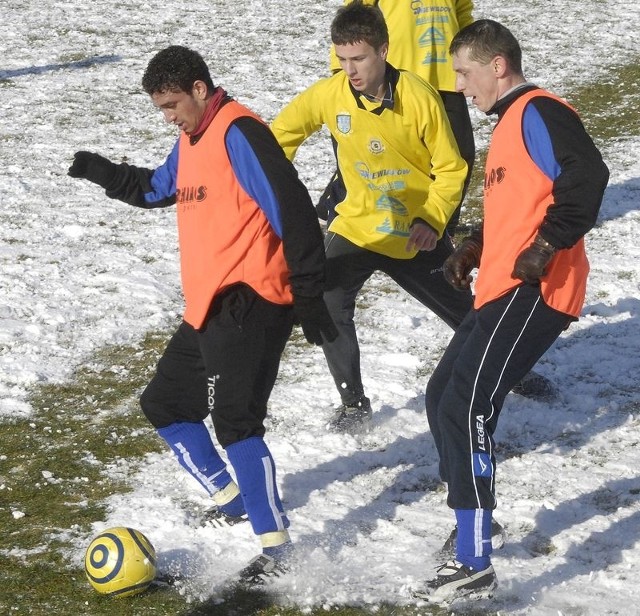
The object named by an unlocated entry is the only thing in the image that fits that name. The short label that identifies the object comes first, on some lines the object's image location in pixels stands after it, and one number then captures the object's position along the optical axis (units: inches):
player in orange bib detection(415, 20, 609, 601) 305.3
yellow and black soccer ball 324.8
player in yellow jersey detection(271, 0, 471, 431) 391.9
